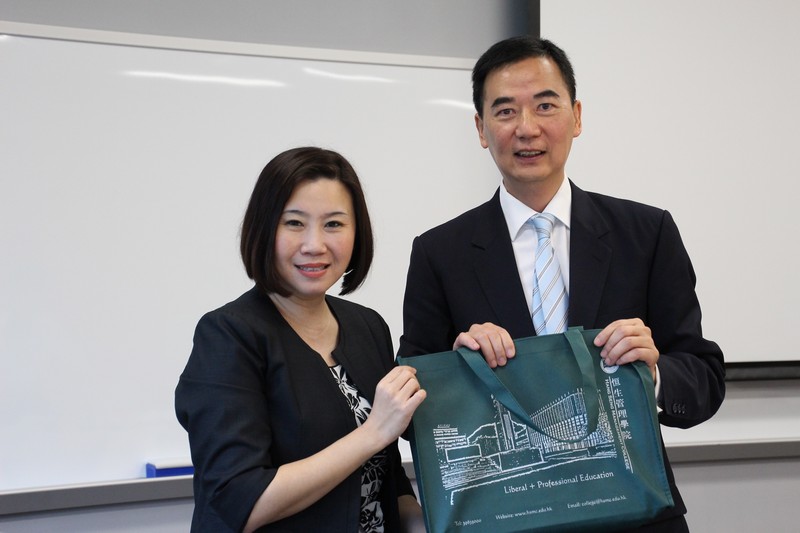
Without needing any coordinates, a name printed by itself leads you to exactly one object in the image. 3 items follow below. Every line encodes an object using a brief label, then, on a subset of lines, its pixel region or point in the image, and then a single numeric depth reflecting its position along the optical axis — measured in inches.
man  69.3
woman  58.3
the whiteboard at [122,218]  117.3
